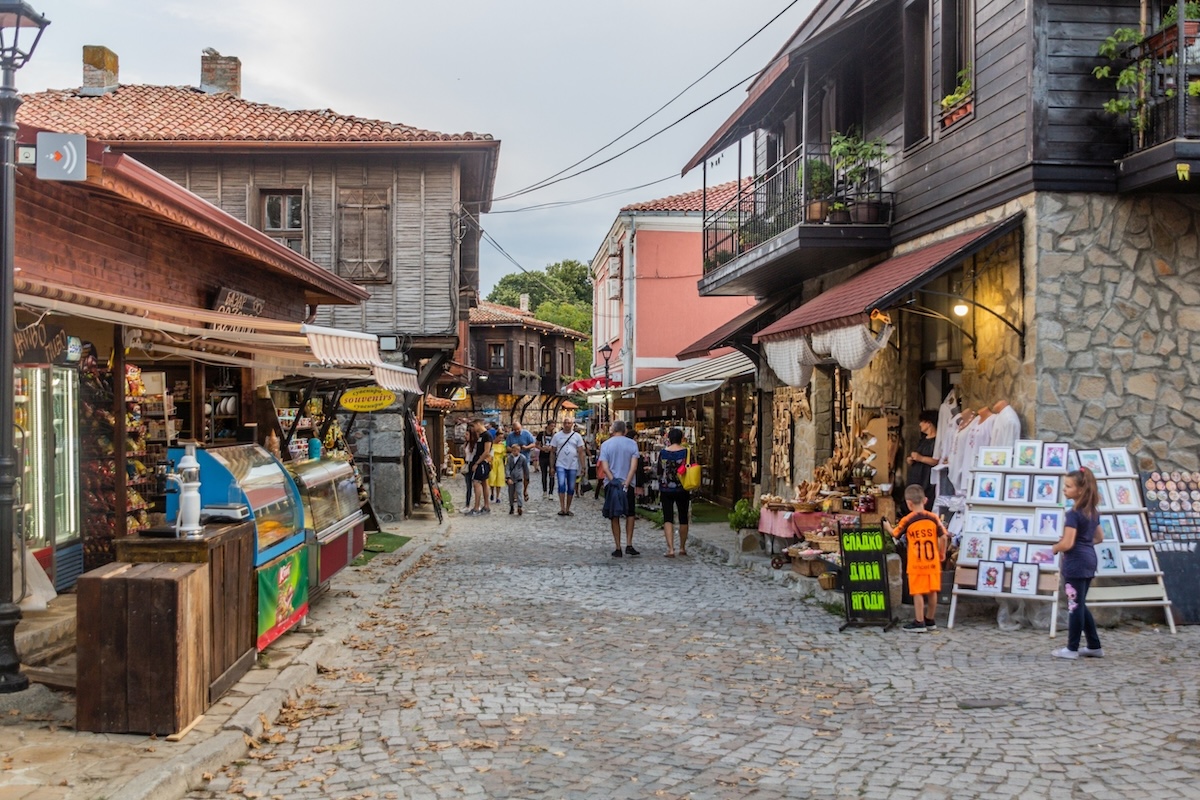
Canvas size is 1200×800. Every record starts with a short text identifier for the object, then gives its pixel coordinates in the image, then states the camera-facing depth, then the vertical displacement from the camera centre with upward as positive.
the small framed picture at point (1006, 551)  8.83 -1.34
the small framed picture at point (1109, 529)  8.85 -1.14
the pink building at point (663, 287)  31.88 +3.50
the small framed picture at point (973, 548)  9.06 -1.35
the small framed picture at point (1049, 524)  8.78 -1.09
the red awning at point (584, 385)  32.62 +0.41
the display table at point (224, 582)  5.94 -1.16
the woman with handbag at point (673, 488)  14.34 -1.27
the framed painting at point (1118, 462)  8.98 -0.57
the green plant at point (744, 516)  14.91 -1.76
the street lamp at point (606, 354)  29.67 +1.34
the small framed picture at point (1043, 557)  8.68 -1.36
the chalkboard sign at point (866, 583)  9.03 -1.65
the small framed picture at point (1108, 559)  8.77 -1.40
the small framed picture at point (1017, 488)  8.99 -0.81
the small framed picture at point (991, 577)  8.84 -1.57
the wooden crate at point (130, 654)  5.47 -1.37
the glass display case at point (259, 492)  7.09 -0.69
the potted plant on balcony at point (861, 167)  12.68 +2.99
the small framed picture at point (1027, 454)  9.00 -0.51
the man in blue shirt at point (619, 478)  14.23 -1.13
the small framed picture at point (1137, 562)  8.78 -1.42
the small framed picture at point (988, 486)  9.16 -0.81
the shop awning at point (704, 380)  19.45 +0.36
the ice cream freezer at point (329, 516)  9.26 -1.18
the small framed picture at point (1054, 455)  8.91 -0.51
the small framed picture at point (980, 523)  9.09 -1.13
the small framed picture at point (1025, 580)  8.67 -1.56
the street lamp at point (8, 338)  6.01 +0.36
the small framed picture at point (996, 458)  9.17 -0.55
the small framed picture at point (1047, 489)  8.84 -0.80
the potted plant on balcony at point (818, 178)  13.17 +2.87
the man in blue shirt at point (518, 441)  21.20 -0.90
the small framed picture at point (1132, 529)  8.88 -1.15
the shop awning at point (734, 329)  17.11 +1.18
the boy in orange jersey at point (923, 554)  8.70 -1.34
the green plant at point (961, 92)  10.59 +3.20
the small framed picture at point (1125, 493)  8.90 -0.84
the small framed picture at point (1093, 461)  8.95 -0.56
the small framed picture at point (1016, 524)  8.92 -1.12
